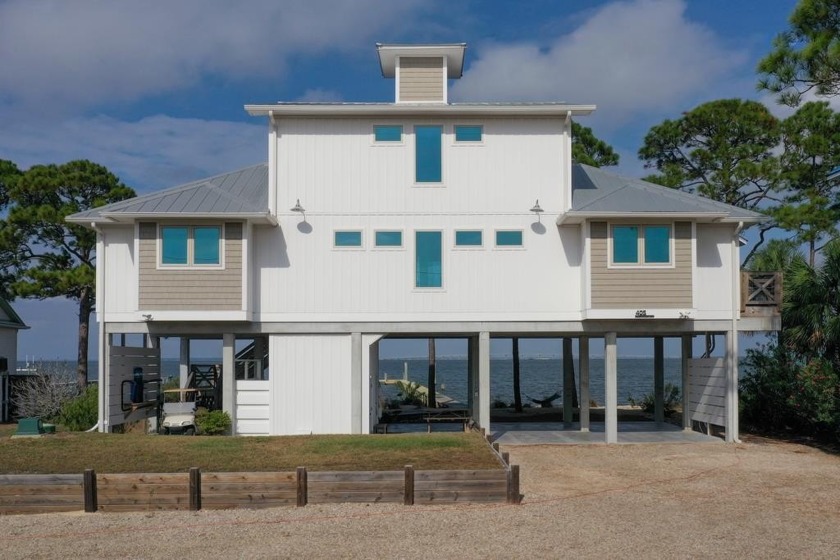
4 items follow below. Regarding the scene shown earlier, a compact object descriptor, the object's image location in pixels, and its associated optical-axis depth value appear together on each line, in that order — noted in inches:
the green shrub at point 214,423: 768.3
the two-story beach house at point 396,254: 787.4
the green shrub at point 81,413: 834.2
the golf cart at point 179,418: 783.7
